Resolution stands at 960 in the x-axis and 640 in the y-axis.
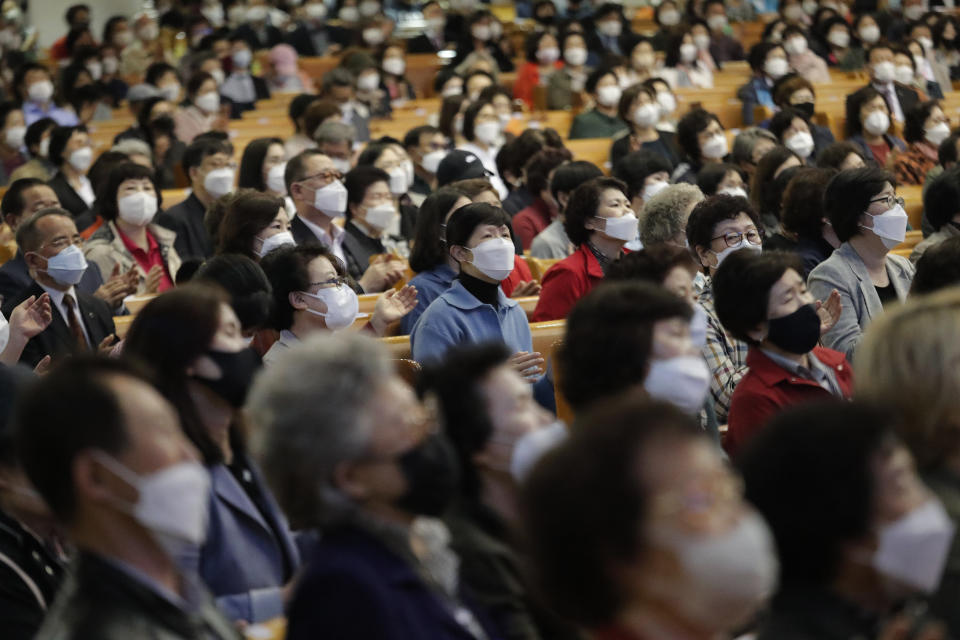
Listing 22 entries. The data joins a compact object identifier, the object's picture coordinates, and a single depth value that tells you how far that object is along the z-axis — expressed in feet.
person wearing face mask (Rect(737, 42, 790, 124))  67.31
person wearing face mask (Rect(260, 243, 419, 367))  24.85
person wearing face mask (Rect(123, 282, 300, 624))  16.44
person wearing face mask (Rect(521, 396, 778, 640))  11.16
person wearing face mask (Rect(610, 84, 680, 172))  53.42
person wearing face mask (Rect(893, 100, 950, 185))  51.75
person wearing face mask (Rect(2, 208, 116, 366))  30.37
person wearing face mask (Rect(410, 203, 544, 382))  26.37
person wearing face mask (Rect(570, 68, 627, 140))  61.67
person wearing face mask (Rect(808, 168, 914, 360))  28.94
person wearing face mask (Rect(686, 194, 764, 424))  29.58
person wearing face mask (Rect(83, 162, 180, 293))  38.01
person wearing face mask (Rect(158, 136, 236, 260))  41.75
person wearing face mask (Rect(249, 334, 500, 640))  12.76
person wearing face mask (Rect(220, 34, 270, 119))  73.56
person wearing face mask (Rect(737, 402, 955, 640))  12.30
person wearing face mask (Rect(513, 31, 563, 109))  74.02
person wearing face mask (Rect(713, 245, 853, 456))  21.48
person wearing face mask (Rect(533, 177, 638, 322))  30.86
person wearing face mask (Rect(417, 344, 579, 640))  14.49
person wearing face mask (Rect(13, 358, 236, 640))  12.29
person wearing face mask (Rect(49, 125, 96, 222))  49.01
